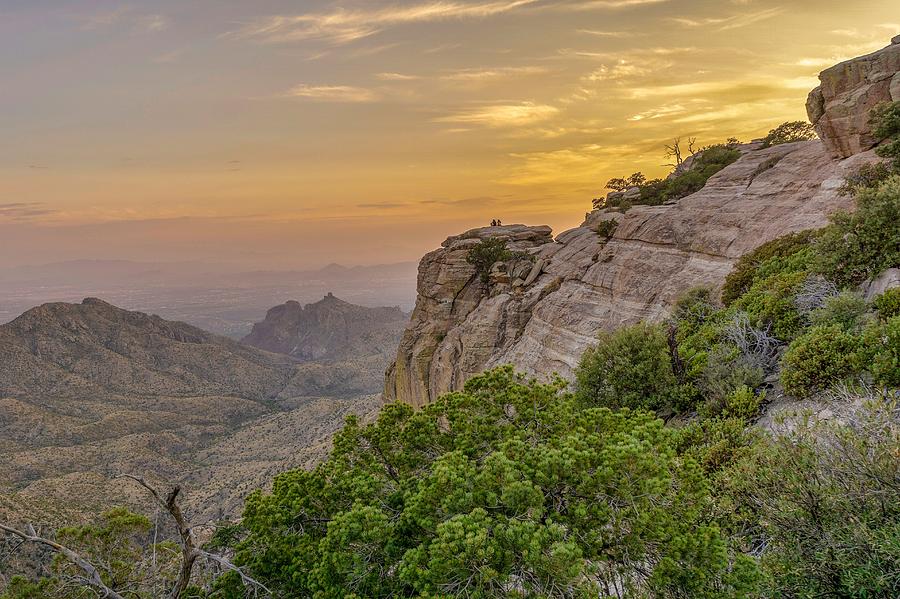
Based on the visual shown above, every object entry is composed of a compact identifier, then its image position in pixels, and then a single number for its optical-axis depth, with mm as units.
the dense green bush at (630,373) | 16406
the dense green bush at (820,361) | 11992
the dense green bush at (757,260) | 21578
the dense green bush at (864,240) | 15352
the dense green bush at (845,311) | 13609
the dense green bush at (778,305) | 16016
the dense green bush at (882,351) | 10703
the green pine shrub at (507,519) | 6508
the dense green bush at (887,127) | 22469
